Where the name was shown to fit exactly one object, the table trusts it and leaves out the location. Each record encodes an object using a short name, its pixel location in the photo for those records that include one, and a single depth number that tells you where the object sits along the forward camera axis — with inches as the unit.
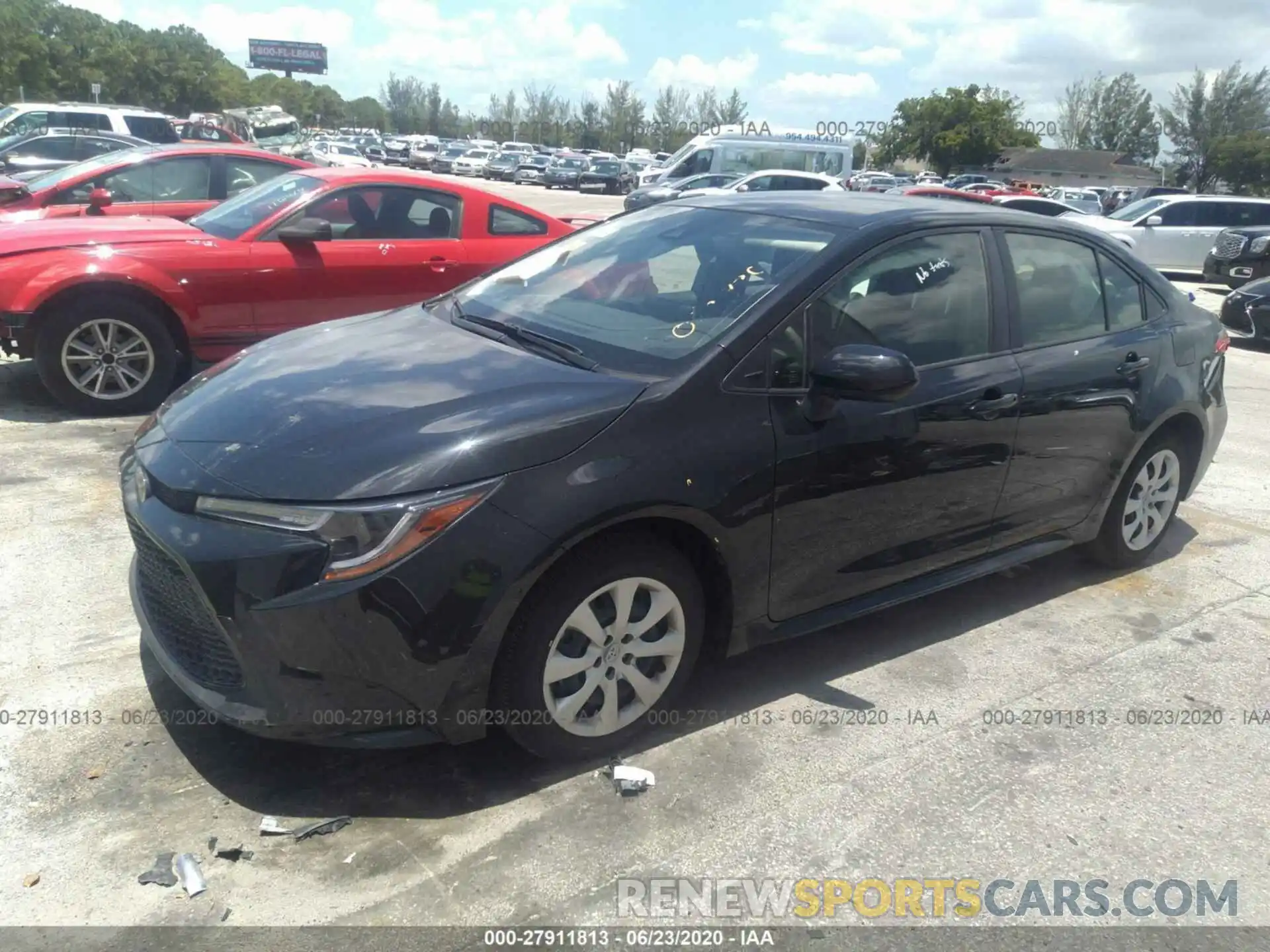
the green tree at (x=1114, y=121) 3284.9
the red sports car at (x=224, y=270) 234.4
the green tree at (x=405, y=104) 5068.9
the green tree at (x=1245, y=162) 2201.0
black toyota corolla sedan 103.6
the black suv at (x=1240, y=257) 679.1
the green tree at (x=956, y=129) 2409.0
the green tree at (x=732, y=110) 3855.8
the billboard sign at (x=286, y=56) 3791.8
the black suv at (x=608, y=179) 1692.9
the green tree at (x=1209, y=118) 2455.7
